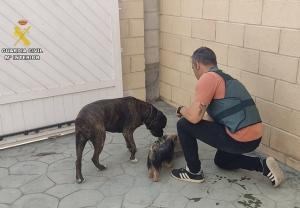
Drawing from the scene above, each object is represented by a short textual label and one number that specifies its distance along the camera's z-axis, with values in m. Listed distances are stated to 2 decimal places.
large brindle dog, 3.72
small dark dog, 3.90
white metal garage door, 4.62
